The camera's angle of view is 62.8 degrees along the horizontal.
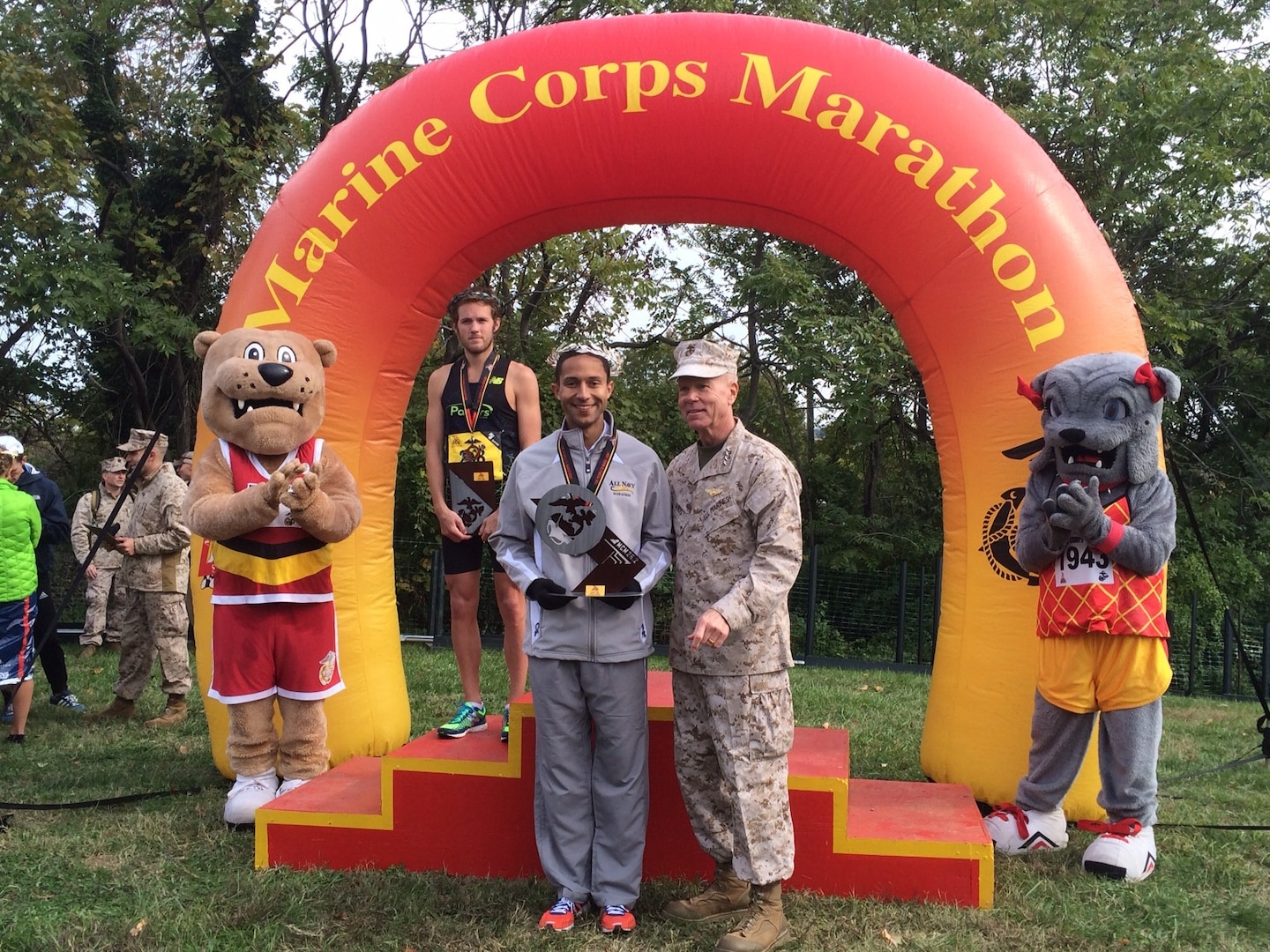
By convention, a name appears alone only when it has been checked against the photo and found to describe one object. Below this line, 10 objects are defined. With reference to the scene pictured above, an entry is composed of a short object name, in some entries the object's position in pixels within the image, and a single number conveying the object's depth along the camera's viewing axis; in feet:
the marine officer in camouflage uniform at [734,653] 10.14
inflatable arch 13.88
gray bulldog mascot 11.92
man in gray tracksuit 10.64
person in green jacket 18.08
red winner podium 11.48
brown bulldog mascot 12.89
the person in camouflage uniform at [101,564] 25.17
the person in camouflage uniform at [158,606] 20.27
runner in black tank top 14.42
